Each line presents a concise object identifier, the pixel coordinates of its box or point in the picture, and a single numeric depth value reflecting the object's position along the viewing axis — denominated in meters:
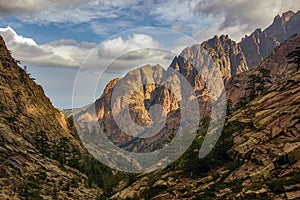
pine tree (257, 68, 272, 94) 80.25
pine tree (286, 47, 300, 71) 73.50
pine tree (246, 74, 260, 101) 79.79
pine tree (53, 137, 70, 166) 107.00
